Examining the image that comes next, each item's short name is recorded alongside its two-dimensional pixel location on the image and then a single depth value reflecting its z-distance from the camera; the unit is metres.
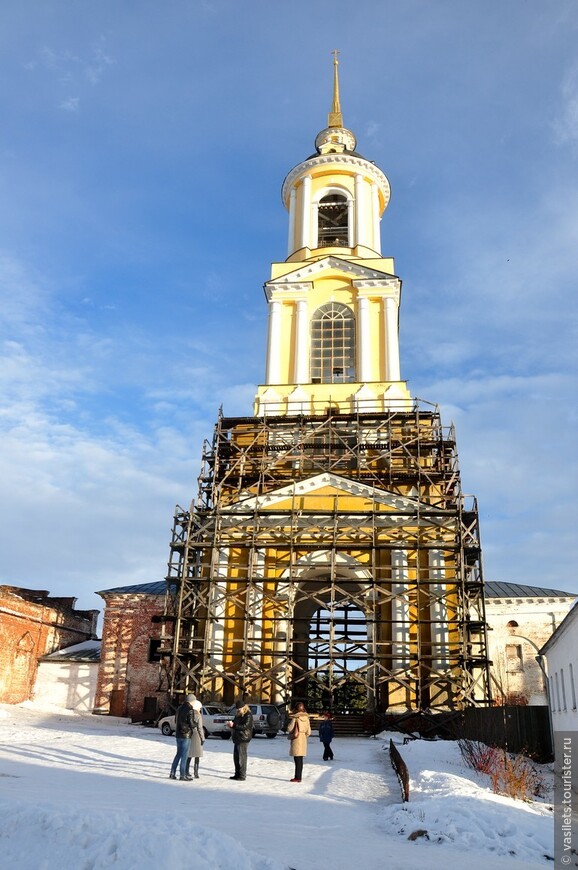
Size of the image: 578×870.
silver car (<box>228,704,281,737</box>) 19.91
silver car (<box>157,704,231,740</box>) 19.03
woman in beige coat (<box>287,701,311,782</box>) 11.98
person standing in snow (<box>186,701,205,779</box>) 11.46
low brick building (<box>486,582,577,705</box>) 33.88
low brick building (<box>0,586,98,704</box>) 31.52
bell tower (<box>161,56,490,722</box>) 23.92
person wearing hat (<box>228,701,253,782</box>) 11.66
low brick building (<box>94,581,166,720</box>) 30.44
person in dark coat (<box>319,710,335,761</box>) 15.16
